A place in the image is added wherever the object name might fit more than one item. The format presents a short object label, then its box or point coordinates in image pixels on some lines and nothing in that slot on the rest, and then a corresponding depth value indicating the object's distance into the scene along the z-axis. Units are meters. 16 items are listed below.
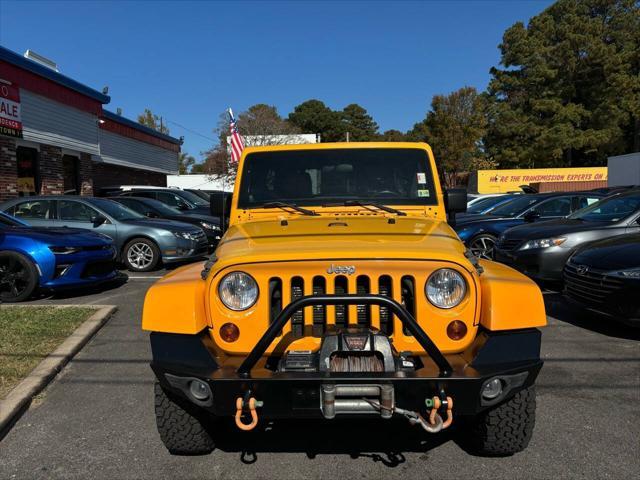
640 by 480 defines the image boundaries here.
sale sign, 13.17
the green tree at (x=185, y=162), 90.31
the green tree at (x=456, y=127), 41.94
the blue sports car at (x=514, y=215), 10.09
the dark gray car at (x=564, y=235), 7.47
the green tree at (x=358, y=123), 74.50
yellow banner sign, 33.72
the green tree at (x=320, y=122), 70.94
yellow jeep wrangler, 2.46
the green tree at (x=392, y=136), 73.24
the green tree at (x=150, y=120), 69.94
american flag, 12.93
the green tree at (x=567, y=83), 37.56
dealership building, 13.68
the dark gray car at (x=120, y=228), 9.93
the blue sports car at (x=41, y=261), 7.05
